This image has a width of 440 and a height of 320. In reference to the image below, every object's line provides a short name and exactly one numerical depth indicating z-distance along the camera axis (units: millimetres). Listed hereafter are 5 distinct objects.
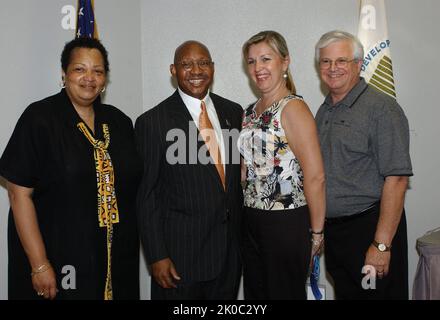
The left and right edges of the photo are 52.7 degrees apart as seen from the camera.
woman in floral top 2154
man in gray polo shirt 2230
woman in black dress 2018
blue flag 2723
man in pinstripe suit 2281
